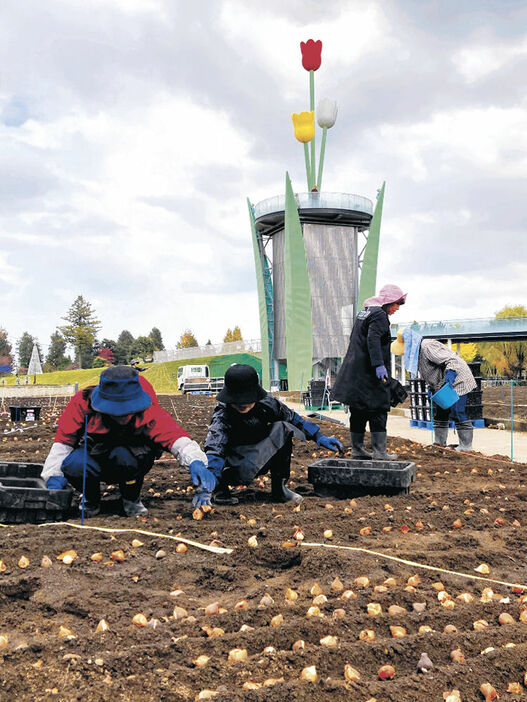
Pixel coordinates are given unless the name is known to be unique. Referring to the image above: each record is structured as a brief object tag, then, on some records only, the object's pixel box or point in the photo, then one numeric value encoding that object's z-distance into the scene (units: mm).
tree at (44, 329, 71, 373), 72375
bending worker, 6801
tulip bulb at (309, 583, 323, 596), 2350
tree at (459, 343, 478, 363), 58812
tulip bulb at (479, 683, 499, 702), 1617
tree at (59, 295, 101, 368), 68625
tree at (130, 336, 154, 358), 71375
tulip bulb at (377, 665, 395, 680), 1744
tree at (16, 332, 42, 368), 77688
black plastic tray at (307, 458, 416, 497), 4215
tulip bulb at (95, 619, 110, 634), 1994
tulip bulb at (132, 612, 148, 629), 2070
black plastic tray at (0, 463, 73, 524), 3402
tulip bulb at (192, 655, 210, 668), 1785
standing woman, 5785
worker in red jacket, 3627
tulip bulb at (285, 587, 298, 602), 2322
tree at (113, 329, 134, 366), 69869
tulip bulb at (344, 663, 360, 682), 1714
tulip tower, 32781
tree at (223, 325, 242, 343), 75031
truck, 30875
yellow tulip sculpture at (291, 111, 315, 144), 31812
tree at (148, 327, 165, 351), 80312
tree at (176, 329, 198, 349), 77438
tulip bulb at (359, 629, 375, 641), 1959
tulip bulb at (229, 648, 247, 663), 1819
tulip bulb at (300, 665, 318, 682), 1716
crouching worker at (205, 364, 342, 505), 3930
